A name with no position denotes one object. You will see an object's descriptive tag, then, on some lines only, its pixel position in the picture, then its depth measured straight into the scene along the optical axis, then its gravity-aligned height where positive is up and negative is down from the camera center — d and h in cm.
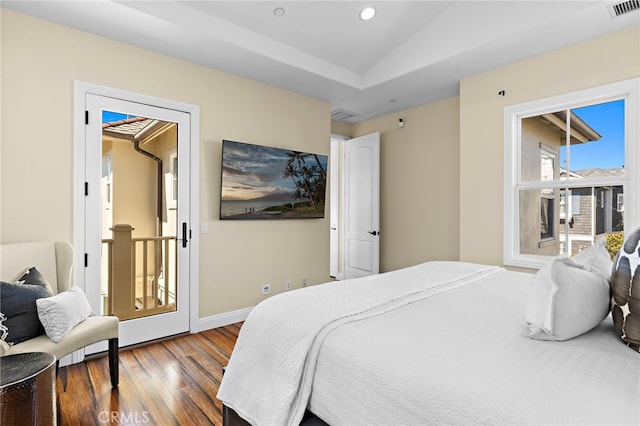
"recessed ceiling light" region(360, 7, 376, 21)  308 +187
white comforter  118 -50
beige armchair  191 -51
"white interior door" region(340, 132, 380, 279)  488 +11
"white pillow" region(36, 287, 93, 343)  193 -61
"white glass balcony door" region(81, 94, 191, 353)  276 -12
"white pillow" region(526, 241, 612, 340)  104 -28
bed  79 -43
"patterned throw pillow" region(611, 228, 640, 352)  98 -24
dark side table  138 -77
